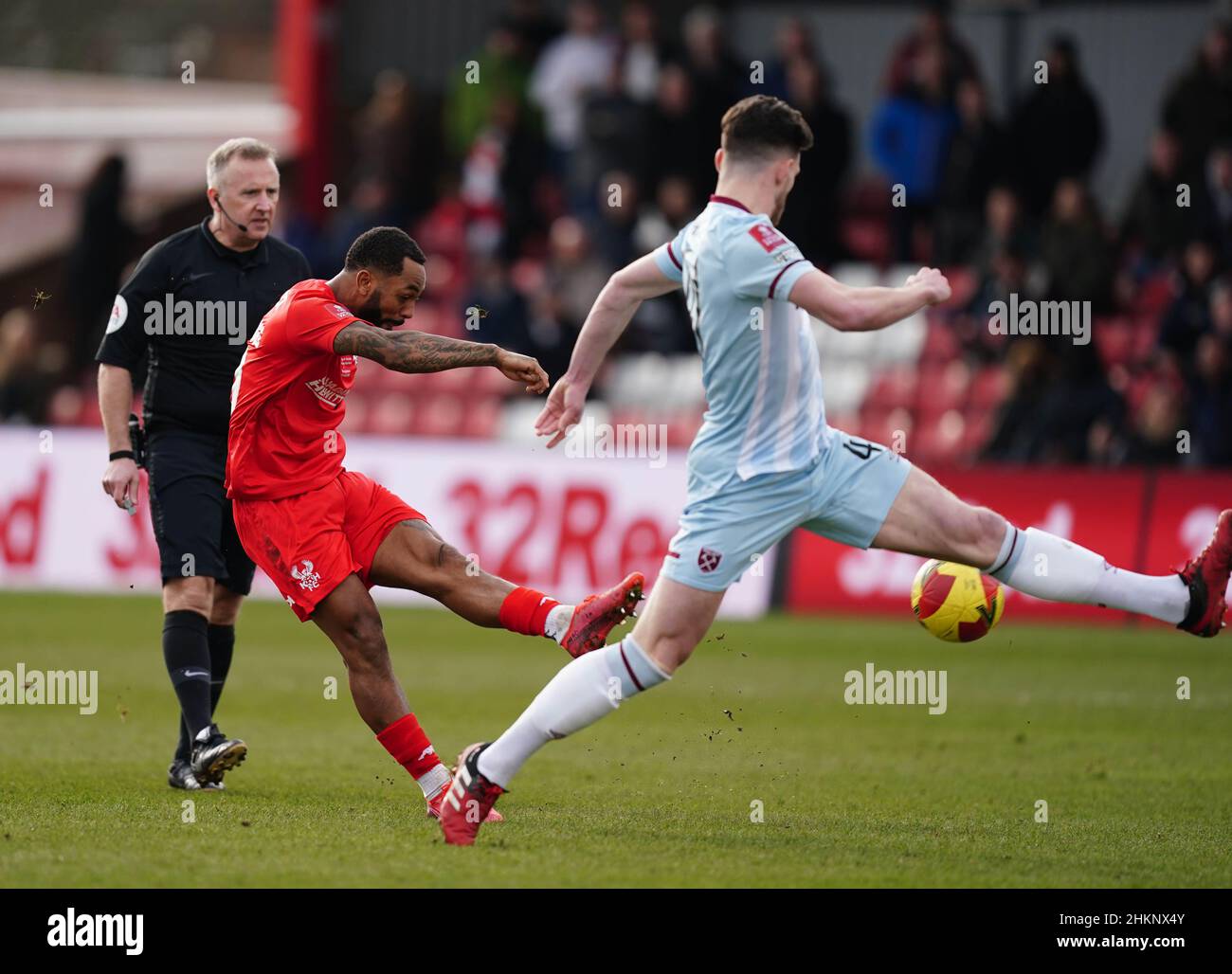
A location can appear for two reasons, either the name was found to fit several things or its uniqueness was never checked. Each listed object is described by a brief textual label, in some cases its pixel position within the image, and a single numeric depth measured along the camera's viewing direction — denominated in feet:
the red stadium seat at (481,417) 65.26
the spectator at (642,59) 67.46
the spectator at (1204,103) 59.93
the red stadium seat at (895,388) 61.67
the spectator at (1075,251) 59.06
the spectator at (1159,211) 59.93
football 26.32
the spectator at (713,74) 63.77
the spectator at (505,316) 64.28
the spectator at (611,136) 66.18
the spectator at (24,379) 67.00
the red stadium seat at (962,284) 62.67
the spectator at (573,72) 68.85
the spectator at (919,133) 62.95
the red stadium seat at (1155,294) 61.72
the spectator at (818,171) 62.23
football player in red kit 24.90
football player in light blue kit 22.89
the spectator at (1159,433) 53.67
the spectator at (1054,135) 60.44
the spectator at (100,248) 65.92
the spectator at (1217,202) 58.65
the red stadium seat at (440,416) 66.39
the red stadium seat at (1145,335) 59.41
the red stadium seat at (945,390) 60.75
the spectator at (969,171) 61.77
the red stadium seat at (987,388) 60.13
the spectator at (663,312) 63.31
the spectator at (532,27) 71.15
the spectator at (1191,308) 57.11
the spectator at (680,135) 63.67
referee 28.17
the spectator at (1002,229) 60.13
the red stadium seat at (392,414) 67.62
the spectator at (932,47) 62.39
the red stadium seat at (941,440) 58.80
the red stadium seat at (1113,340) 60.13
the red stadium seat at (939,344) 62.75
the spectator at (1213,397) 53.88
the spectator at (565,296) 63.16
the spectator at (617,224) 64.08
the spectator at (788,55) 62.90
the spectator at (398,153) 71.87
